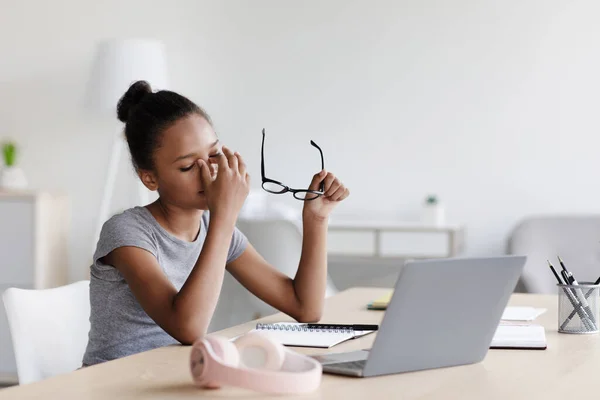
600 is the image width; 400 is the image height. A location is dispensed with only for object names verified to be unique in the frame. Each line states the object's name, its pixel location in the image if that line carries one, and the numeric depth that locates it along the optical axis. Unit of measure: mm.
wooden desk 2111
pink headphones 2076
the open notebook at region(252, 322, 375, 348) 2521
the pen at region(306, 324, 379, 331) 2676
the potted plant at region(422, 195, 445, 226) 5589
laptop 2188
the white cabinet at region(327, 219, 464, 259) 5408
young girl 2610
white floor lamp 5743
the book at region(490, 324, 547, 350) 2507
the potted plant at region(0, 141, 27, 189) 6147
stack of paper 2870
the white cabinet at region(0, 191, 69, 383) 5832
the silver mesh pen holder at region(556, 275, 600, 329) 2709
